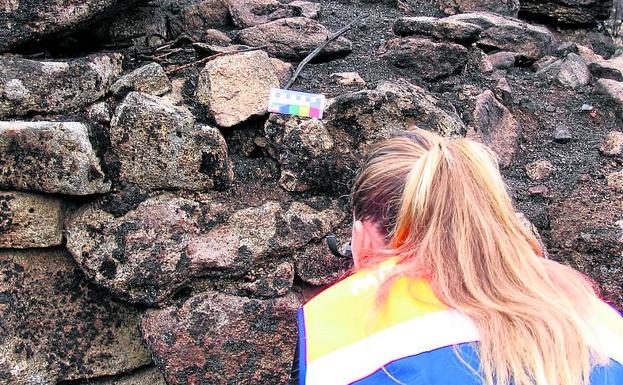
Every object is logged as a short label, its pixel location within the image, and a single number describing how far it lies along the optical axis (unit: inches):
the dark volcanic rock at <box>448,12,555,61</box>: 197.9
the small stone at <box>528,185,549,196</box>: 150.0
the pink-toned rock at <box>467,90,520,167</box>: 156.6
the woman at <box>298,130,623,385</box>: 59.2
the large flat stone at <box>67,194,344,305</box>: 128.6
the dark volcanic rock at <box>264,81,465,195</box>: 139.4
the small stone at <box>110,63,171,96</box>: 142.8
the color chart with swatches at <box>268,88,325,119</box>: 140.6
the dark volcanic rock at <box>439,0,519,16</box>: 211.6
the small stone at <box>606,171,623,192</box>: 143.1
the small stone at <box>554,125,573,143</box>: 163.0
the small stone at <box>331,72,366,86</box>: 156.1
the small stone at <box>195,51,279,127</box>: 141.6
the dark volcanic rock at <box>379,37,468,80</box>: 167.5
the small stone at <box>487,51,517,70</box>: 189.4
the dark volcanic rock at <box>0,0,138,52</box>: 140.3
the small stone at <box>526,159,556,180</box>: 154.9
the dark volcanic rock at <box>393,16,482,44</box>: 173.8
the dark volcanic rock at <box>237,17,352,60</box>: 167.8
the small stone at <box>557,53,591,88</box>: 183.9
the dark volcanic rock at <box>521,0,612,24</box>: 234.1
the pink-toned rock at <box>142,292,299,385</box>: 130.3
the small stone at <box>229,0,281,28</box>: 183.6
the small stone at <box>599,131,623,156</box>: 152.8
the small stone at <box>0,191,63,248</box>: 128.6
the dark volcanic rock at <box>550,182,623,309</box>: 131.6
